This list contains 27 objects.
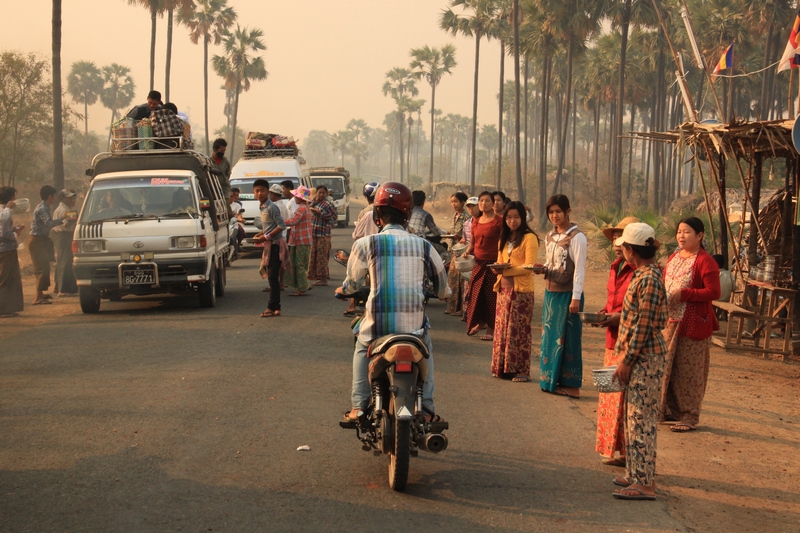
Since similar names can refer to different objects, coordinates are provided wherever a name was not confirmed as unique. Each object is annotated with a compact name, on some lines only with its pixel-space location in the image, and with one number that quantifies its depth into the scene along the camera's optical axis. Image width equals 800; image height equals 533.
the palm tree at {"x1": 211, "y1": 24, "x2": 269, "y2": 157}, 65.12
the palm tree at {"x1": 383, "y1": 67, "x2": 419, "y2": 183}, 113.50
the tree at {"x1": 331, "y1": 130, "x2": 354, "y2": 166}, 174.00
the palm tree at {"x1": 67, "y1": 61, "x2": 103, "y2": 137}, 104.19
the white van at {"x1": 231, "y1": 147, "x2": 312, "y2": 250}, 23.45
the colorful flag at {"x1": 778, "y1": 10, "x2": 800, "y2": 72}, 10.48
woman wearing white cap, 5.07
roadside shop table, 10.24
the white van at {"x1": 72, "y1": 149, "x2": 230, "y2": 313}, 12.13
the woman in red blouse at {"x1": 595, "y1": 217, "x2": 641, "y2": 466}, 5.57
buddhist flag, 12.09
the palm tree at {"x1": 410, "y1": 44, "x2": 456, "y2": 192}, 81.31
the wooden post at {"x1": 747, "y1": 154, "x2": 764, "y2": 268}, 11.12
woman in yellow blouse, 8.49
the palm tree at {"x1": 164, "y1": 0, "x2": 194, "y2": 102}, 40.67
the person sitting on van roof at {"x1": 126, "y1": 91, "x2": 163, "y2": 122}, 14.88
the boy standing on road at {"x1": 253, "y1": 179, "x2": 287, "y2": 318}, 11.92
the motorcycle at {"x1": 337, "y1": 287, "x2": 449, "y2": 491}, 4.88
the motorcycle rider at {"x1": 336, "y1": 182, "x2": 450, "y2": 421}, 5.19
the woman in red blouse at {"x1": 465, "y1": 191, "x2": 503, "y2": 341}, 10.09
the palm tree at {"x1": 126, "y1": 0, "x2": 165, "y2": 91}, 40.41
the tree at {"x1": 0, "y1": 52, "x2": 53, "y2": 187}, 39.25
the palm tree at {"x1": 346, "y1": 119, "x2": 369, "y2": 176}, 170.00
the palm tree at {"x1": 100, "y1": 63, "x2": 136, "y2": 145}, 104.19
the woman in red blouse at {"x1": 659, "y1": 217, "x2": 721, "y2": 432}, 6.79
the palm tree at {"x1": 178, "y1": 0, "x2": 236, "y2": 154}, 59.66
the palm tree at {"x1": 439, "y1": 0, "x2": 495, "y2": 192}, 53.25
